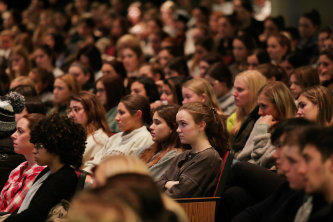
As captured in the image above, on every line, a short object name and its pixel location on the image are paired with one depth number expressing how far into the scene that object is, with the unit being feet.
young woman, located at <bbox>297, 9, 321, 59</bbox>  44.93
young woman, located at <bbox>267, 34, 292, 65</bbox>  40.46
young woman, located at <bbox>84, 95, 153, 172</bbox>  28.06
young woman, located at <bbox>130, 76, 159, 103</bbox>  35.76
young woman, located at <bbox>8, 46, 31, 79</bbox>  47.17
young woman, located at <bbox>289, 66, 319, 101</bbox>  30.59
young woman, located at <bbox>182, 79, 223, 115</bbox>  30.34
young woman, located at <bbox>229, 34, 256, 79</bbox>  42.43
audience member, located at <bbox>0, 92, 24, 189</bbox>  25.67
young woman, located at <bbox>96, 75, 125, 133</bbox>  35.34
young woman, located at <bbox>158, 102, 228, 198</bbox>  21.61
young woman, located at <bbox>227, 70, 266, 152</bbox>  28.15
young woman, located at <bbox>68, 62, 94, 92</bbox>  42.89
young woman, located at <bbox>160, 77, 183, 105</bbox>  33.24
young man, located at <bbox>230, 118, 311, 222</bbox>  15.27
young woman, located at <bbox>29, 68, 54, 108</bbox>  41.86
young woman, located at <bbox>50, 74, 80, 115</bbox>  38.43
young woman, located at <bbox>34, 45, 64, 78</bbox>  49.89
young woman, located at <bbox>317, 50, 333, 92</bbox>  32.54
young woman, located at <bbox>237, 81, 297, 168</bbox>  25.34
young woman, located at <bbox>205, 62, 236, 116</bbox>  34.88
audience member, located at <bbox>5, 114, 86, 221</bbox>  20.03
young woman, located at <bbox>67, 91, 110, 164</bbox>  30.43
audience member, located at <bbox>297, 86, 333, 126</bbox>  24.02
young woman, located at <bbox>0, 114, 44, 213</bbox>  23.04
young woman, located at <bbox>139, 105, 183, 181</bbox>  25.30
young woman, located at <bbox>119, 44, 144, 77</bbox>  46.12
